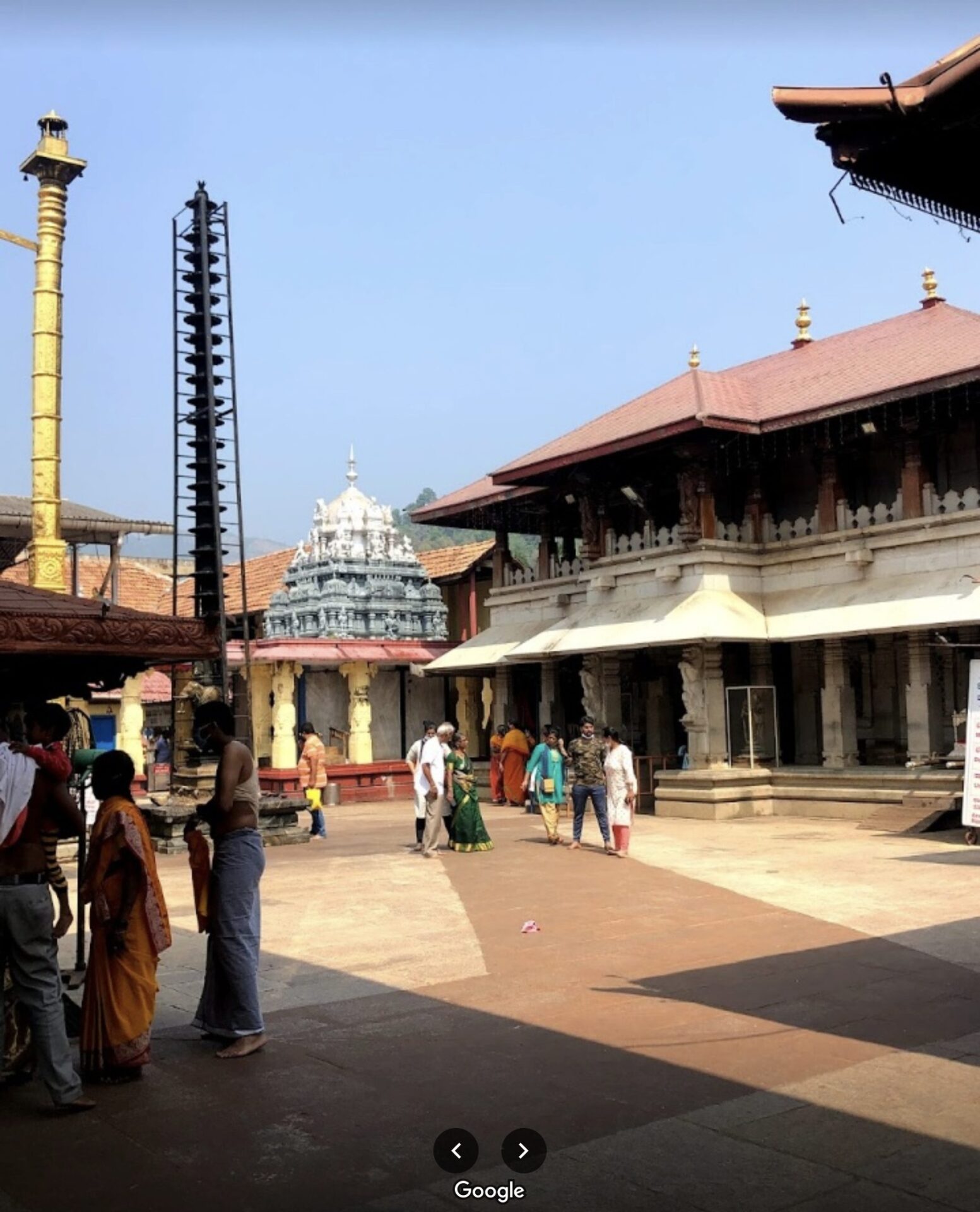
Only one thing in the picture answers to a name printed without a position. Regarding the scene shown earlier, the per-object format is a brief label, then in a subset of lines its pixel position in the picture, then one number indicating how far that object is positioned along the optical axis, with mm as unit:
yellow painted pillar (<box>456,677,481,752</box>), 29531
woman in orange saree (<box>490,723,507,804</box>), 23094
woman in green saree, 14453
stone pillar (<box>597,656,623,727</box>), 22281
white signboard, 11156
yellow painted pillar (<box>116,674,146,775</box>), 24719
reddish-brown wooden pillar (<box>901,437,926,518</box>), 18125
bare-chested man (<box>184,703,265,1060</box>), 6020
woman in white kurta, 13523
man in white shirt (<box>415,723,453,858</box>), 13828
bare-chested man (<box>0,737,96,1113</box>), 5098
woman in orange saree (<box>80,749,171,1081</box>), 5543
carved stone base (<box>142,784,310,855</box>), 15773
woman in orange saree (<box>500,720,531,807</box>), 22344
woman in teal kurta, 14781
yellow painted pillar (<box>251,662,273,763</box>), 28016
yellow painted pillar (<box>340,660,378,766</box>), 27219
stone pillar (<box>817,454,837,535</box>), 19281
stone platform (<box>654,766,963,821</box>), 17469
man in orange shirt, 17062
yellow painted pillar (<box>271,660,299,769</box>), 26094
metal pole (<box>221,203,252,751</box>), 17250
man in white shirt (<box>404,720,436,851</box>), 14328
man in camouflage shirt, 14164
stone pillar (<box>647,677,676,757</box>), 24547
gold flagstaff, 14359
